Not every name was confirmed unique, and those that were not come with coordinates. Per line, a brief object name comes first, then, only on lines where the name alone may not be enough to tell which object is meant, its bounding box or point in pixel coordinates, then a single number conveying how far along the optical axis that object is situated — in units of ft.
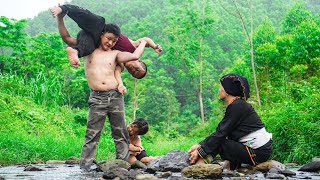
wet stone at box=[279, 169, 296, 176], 16.57
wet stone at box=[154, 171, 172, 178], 15.53
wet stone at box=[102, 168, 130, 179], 14.11
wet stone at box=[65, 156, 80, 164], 23.24
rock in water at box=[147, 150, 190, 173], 17.69
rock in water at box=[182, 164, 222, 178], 15.31
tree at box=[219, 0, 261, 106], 61.76
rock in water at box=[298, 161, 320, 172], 17.84
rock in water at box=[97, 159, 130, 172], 16.89
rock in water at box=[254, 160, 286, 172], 17.51
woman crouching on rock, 17.24
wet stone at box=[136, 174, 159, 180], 13.42
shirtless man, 19.57
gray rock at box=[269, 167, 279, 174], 16.85
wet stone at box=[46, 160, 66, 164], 23.02
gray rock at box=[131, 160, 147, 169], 19.90
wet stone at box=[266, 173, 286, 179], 15.51
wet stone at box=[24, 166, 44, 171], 17.85
